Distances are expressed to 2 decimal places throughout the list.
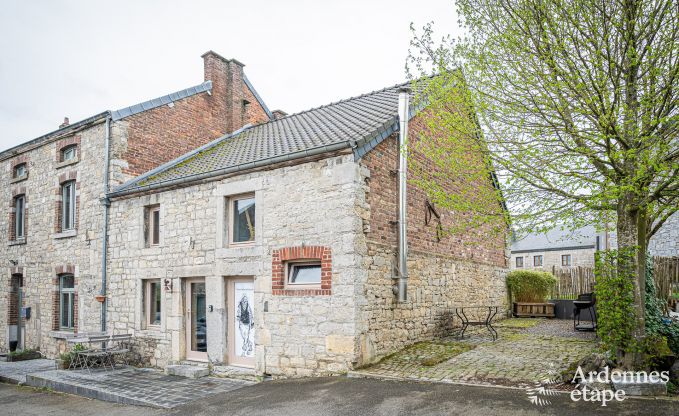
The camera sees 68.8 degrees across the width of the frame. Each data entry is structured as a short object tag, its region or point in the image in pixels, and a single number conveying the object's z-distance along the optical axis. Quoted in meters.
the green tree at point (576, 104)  6.13
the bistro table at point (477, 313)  10.54
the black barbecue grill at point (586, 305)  11.34
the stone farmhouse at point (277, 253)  8.66
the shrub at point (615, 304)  6.65
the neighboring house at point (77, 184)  13.30
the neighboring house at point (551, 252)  35.69
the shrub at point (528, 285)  15.89
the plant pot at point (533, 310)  15.44
